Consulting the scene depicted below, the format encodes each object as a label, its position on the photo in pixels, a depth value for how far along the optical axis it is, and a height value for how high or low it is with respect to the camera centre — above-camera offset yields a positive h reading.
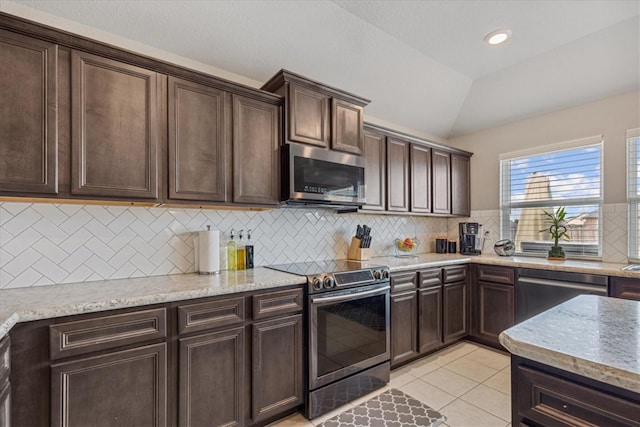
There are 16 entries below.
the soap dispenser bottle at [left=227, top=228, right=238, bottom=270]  2.50 -0.34
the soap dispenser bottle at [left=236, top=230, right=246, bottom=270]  2.54 -0.36
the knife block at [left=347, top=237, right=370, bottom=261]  3.21 -0.40
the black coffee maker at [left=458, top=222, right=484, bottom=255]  3.92 -0.31
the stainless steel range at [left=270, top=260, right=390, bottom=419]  2.16 -0.91
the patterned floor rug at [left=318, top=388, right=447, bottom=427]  2.07 -1.43
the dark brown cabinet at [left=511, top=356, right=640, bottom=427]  0.79 -0.53
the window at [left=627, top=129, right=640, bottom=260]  2.93 +0.26
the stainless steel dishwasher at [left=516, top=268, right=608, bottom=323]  2.60 -0.67
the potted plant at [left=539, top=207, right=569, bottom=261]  3.22 -0.19
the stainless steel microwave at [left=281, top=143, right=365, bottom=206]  2.40 +0.33
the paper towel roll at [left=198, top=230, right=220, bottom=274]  2.26 -0.26
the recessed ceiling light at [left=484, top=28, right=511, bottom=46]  2.67 +1.60
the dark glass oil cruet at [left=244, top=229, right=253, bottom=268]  2.57 -0.34
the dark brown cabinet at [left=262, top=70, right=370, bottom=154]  2.45 +0.88
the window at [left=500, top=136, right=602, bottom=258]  3.22 +0.23
